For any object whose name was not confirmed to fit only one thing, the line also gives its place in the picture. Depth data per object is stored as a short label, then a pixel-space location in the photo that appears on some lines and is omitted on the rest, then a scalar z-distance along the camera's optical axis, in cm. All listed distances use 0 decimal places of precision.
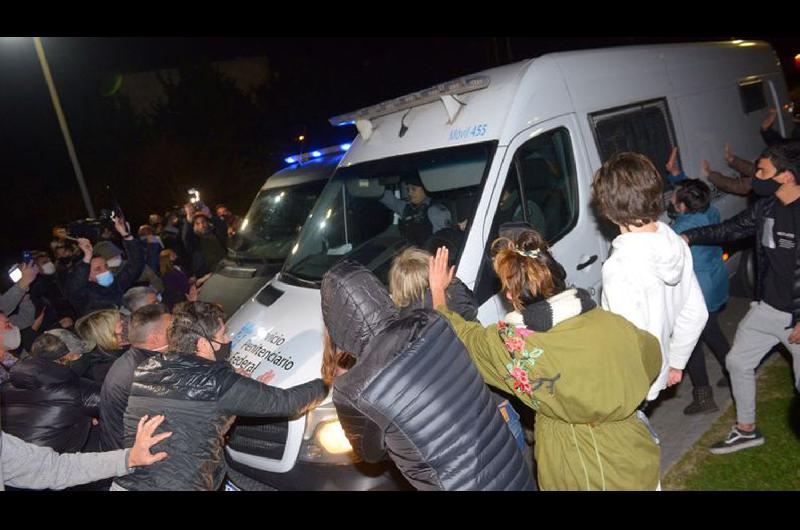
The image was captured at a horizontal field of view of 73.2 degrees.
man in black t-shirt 324
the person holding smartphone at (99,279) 594
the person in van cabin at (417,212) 425
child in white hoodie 258
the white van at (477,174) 335
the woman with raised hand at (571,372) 213
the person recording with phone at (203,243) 844
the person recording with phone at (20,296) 591
